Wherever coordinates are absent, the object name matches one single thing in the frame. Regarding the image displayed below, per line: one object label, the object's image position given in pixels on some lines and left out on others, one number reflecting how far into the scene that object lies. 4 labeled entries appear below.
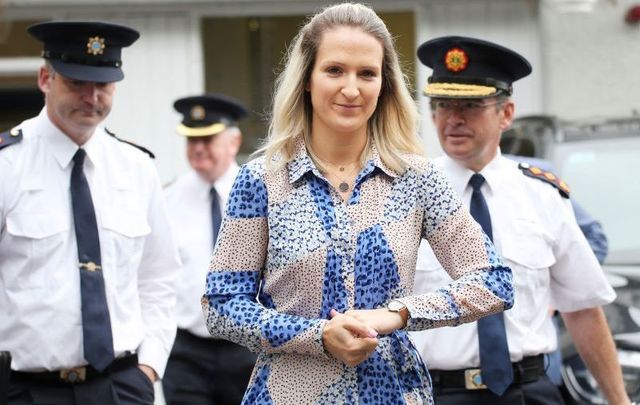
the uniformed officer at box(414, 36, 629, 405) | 7.59
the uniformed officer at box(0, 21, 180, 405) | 7.53
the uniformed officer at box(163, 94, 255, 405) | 11.15
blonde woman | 5.35
